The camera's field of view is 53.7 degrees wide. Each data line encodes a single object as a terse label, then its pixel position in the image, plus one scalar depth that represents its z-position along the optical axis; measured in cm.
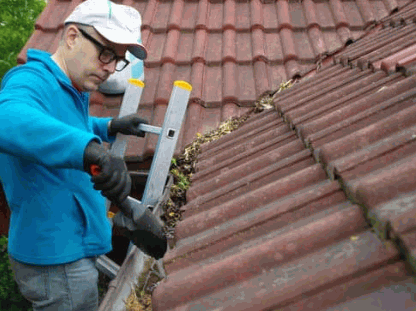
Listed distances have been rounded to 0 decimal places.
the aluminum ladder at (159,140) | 215
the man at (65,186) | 162
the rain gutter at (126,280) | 171
